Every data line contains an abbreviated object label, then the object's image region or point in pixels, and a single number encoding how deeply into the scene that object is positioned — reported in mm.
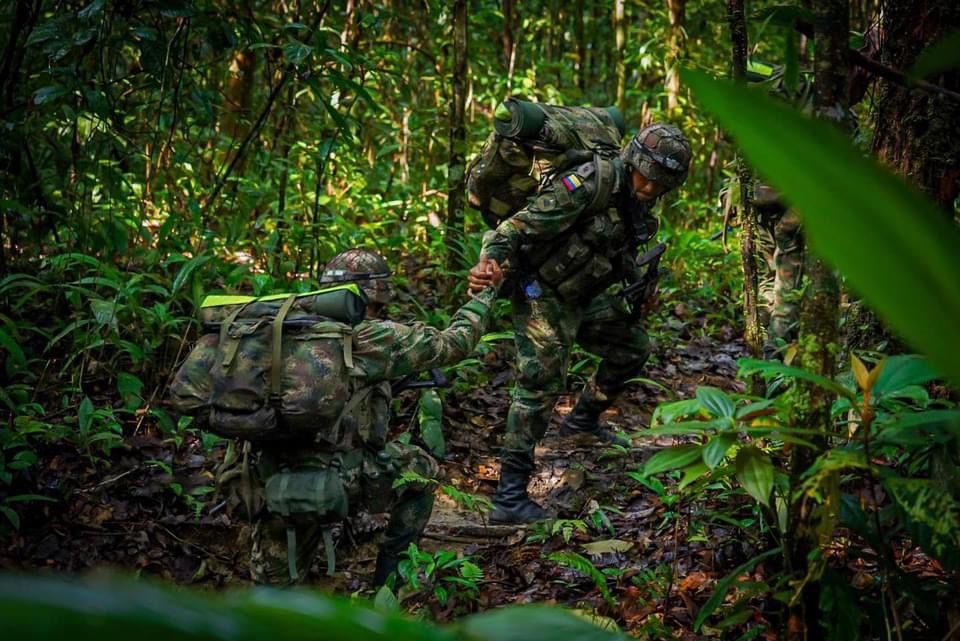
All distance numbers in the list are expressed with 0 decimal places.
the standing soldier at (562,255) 5027
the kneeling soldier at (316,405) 3707
